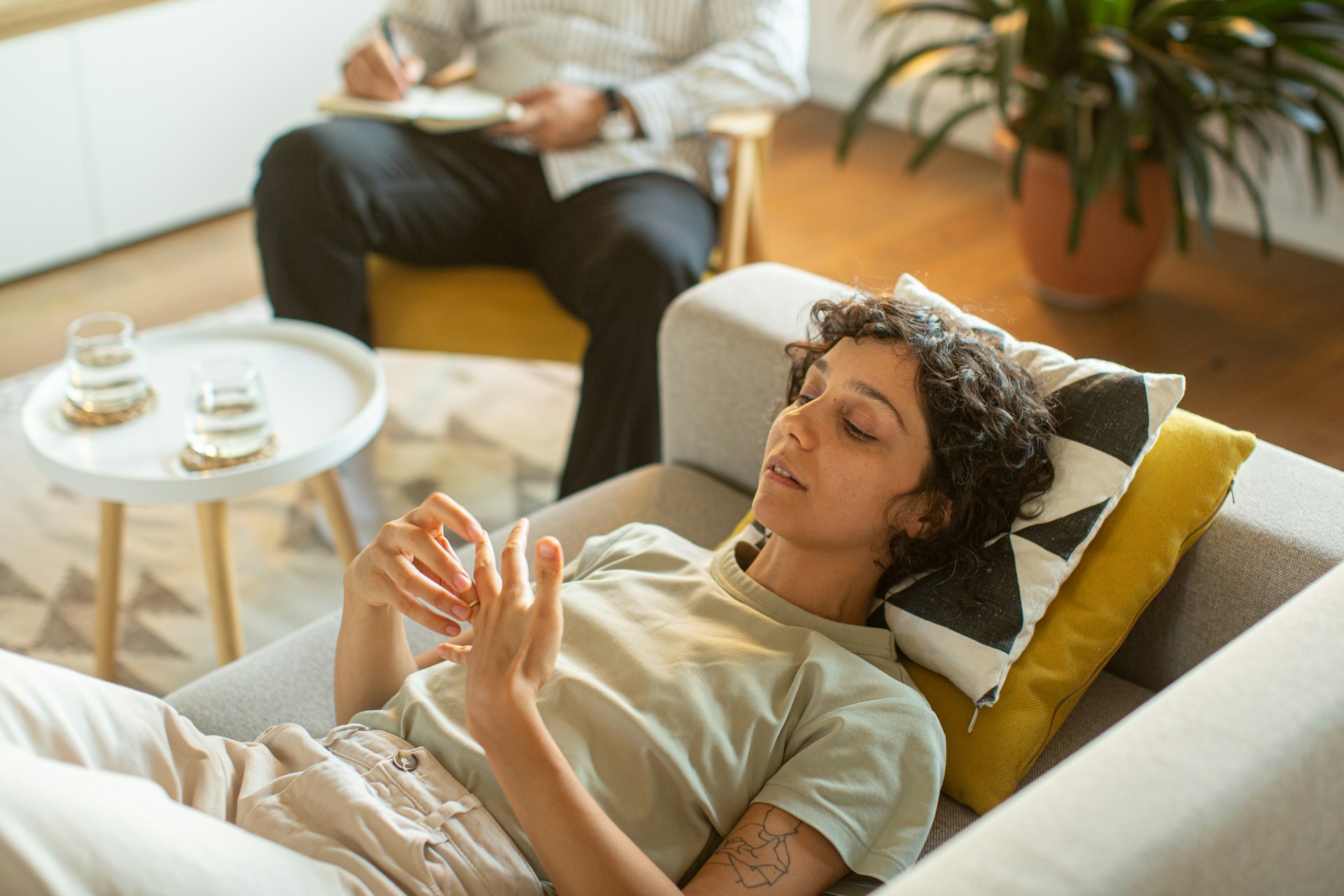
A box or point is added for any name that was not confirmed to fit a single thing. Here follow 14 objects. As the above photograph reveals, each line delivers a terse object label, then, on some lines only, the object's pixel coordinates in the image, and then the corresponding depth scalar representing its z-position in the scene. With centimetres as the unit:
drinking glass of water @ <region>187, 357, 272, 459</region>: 157
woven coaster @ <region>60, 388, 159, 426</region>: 167
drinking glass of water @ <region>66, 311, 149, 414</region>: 165
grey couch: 73
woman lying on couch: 89
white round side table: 156
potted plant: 247
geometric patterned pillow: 114
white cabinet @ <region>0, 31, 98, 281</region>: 282
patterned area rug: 194
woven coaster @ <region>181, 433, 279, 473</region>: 158
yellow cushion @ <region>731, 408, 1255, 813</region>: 114
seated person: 199
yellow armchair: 208
